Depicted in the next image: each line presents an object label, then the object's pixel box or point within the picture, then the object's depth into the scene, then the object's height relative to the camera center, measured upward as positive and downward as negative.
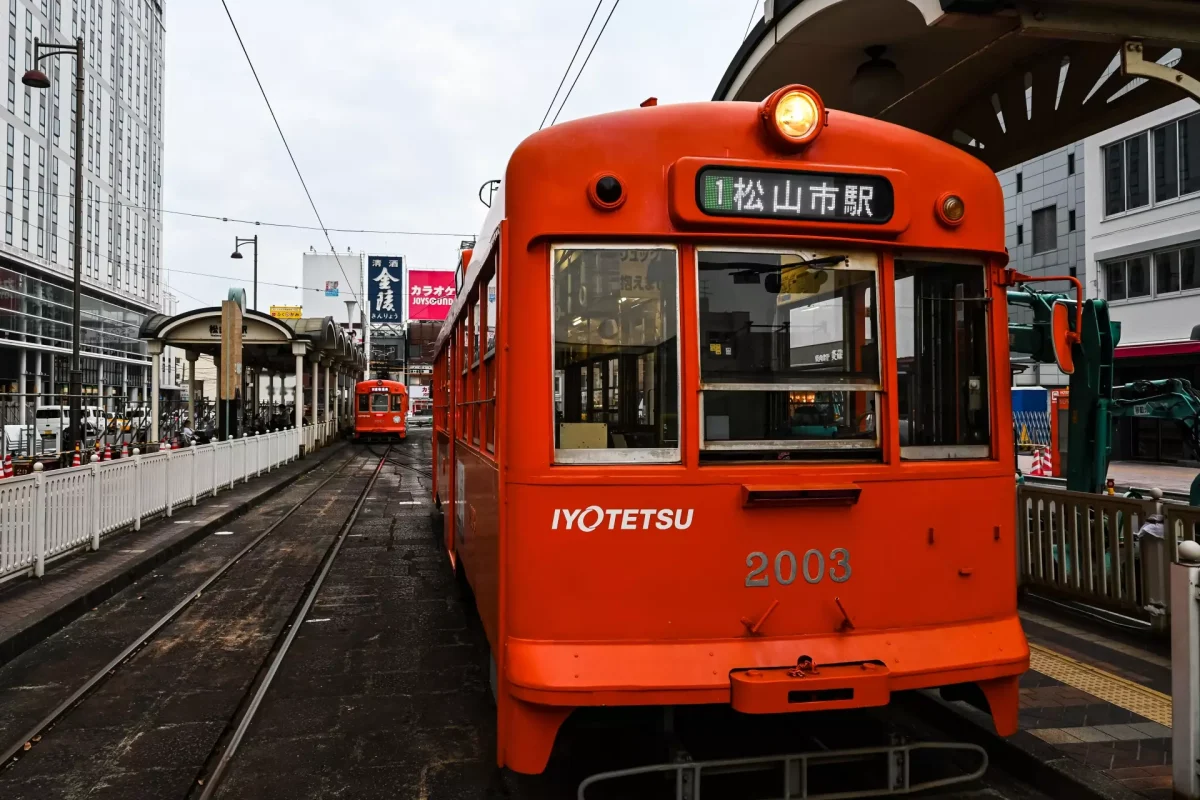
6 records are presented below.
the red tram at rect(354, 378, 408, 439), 33.47 +0.22
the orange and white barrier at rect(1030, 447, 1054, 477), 17.56 -1.21
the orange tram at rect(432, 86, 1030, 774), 3.02 -0.08
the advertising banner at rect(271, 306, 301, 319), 70.12 +9.52
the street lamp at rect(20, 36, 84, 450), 14.12 +3.91
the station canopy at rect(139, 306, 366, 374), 19.75 +2.18
